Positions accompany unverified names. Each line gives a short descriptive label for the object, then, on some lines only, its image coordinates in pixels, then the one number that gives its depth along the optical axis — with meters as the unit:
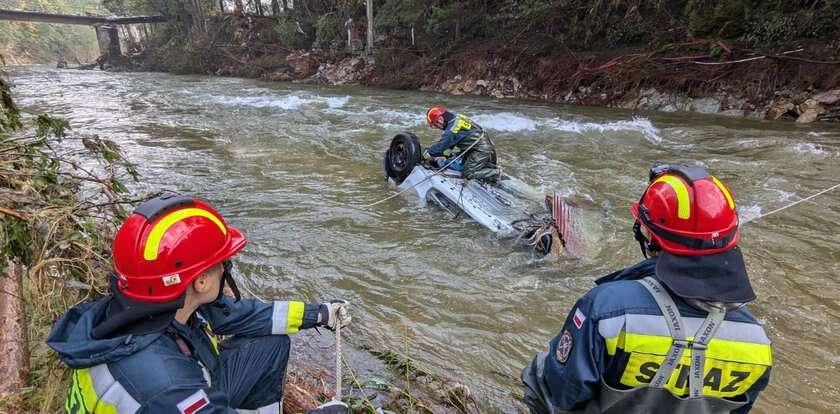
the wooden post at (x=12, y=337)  2.00
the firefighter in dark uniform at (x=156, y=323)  1.26
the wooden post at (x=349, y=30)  23.41
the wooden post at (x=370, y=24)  20.92
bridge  34.22
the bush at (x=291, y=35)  25.97
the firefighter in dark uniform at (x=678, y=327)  1.36
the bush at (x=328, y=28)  24.00
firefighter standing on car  5.73
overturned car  4.43
